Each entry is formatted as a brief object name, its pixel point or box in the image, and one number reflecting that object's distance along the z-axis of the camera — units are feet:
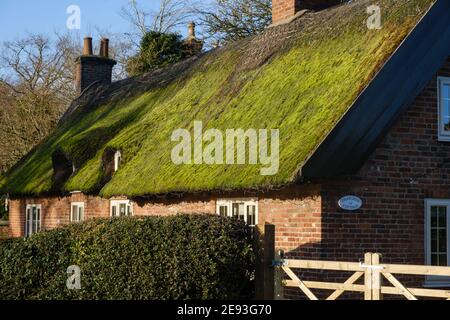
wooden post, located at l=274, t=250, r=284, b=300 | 37.19
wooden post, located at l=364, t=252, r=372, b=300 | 33.35
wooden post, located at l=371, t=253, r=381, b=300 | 33.09
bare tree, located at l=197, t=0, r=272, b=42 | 118.62
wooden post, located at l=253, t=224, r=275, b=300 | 36.83
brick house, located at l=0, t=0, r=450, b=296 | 42.27
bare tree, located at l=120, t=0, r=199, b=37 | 144.51
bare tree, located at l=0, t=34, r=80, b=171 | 125.08
